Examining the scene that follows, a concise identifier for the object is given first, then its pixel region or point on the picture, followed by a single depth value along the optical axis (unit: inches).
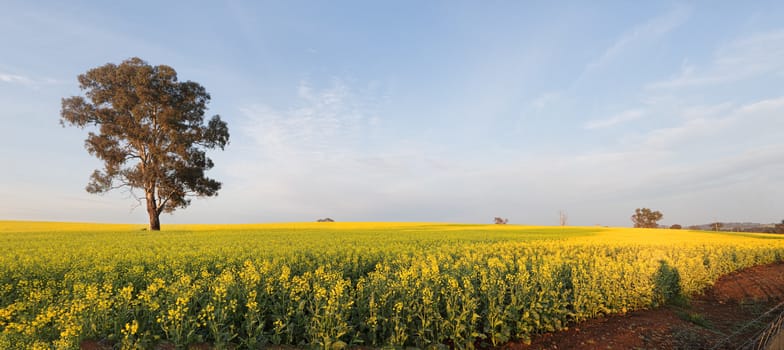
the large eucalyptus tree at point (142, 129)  1402.6
